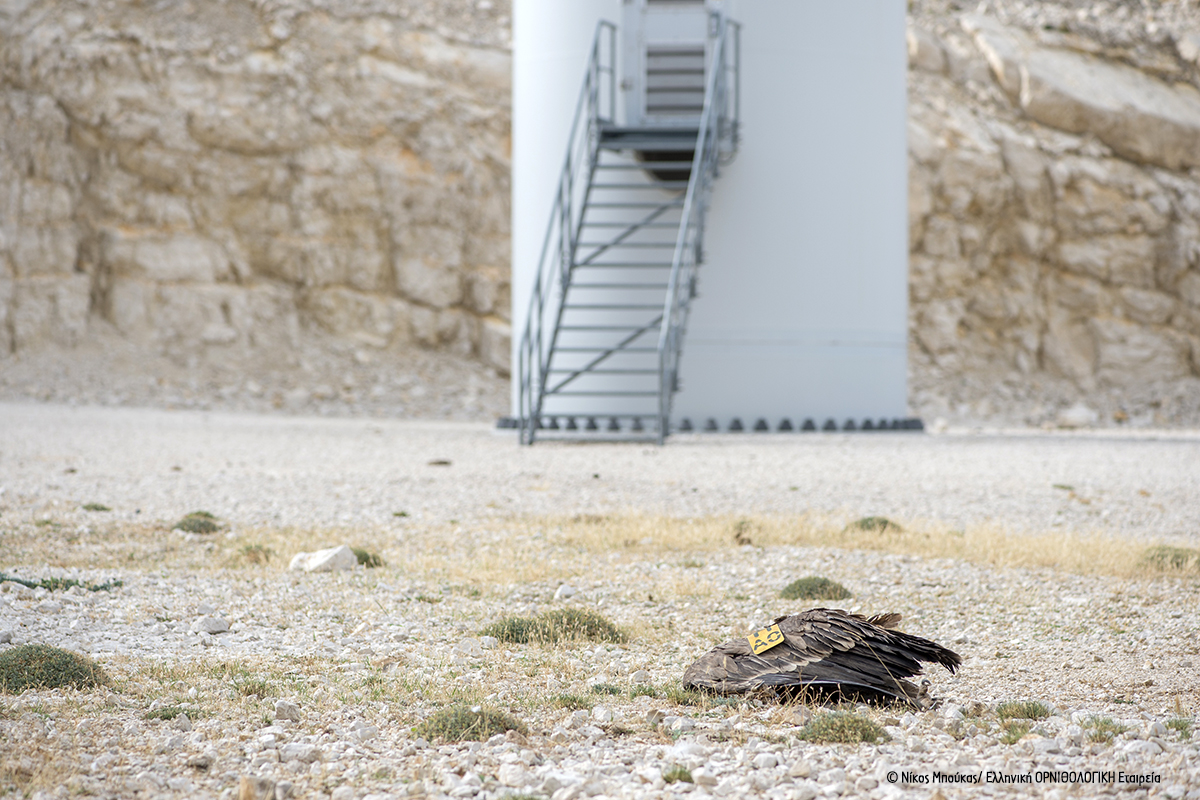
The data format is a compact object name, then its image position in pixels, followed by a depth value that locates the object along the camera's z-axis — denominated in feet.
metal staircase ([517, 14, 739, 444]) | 96.02
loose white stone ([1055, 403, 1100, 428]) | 162.52
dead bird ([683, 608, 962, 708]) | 26.07
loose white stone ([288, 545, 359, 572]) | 40.40
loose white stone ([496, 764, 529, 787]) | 21.03
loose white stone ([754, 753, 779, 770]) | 21.98
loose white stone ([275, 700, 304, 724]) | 24.58
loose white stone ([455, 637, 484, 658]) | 30.32
